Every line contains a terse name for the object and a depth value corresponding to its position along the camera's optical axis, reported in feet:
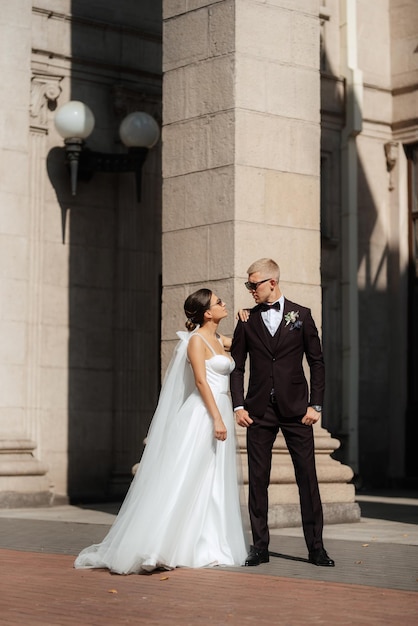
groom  33.14
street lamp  61.21
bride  32.55
